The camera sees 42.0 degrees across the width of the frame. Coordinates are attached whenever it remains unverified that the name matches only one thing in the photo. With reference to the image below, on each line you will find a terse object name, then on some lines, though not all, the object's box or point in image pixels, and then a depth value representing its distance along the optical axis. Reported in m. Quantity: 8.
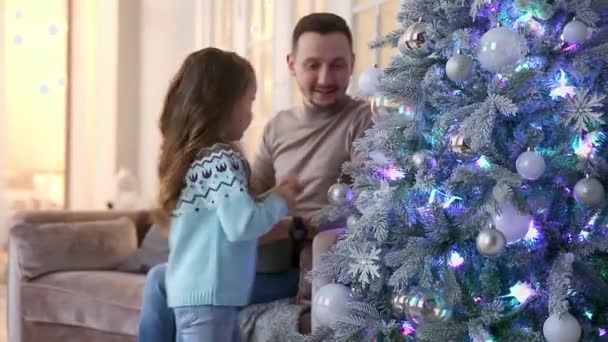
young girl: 1.73
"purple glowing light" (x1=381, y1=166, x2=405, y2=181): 1.61
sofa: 2.71
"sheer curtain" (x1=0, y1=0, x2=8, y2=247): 5.35
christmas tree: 1.38
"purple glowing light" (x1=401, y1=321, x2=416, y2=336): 1.60
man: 2.22
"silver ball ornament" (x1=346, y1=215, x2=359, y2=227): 1.79
